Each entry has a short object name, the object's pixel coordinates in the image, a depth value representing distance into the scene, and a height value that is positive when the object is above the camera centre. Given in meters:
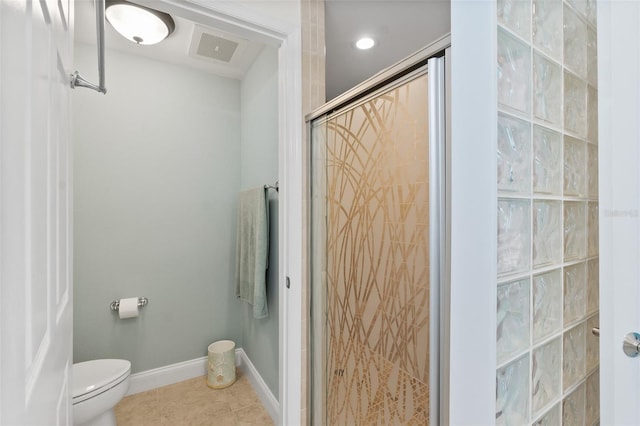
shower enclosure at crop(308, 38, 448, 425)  0.83 -0.12
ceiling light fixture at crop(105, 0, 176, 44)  1.55 +1.05
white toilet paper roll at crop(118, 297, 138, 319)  1.98 -0.64
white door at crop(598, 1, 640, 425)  0.59 +0.02
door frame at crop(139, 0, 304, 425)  1.42 +0.03
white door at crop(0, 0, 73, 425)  0.32 +0.00
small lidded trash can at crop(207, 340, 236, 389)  2.11 -1.11
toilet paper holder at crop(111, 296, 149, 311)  2.02 -0.62
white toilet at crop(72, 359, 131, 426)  1.43 -0.88
